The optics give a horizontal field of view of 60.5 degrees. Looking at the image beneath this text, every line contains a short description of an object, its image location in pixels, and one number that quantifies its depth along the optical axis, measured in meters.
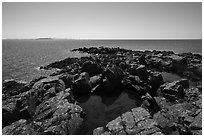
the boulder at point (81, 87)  28.24
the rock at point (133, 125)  15.48
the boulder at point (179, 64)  43.41
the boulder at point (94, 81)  30.04
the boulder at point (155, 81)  27.95
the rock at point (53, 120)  16.56
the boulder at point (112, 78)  29.21
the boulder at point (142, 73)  31.80
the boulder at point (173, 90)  22.84
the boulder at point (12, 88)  25.34
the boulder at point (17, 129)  16.48
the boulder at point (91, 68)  36.10
